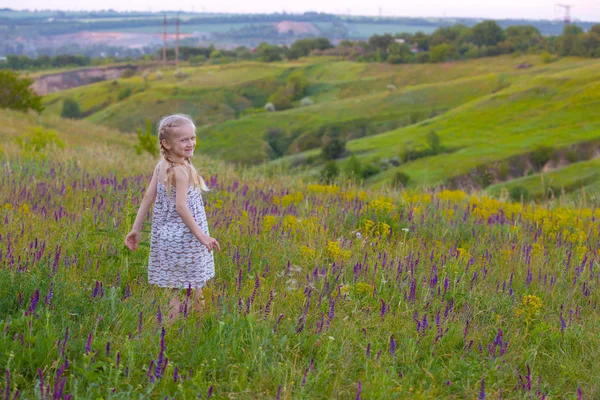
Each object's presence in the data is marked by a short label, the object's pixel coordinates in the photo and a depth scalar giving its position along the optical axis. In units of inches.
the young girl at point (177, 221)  162.9
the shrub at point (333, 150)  2234.3
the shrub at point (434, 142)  2174.0
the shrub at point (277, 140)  3095.5
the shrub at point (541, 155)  1956.2
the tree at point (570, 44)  4119.1
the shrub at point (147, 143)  1026.9
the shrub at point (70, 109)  4515.3
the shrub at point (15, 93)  1822.1
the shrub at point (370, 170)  1897.1
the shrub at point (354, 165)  1712.6
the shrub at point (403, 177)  1554.5
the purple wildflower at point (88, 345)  114.3
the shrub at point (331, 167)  1466.5
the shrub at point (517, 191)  1139.9
